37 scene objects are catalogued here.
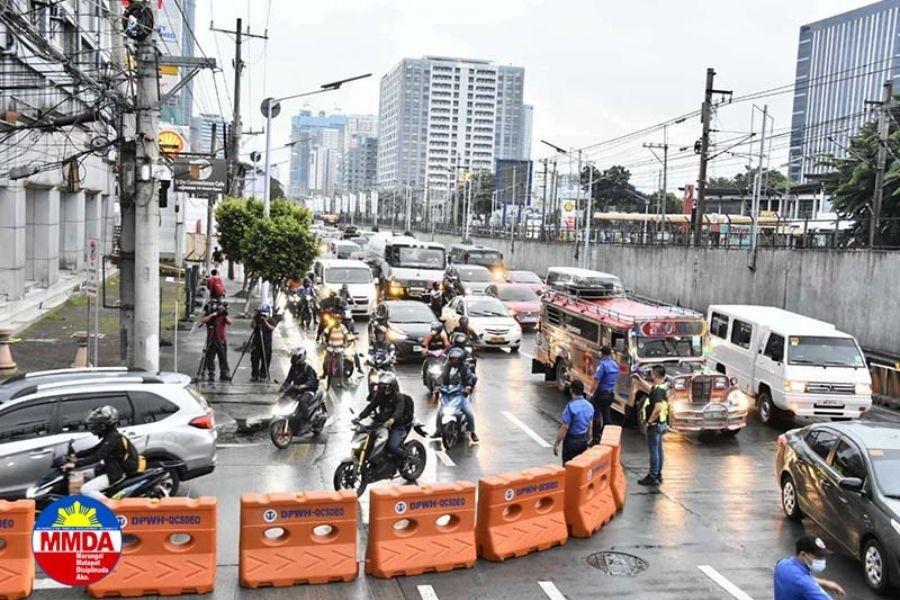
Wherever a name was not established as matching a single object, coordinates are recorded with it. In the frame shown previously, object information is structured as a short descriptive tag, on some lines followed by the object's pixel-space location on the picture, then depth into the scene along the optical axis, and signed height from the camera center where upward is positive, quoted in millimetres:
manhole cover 9625 -3631
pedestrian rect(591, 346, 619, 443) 14727 -2637
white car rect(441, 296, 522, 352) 26188 -2881
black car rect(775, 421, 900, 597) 9211 -2779
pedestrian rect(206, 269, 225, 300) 22578 -1941
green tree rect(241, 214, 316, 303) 24562 -989
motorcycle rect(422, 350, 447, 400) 19156 -3220
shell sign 30969 +2328
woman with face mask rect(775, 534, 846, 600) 6566 -2459
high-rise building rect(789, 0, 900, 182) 173125 +36937
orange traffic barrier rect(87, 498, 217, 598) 8531 -3252
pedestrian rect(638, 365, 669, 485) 12875 -2682
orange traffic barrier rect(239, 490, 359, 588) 8828 -3234
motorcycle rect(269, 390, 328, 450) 14445 -3324
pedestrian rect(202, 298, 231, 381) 18891 -2672
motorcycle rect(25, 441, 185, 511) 8984 -3040
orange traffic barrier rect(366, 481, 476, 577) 9258 -3242
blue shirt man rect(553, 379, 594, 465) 11984 -2637
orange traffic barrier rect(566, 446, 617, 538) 10633 -3200
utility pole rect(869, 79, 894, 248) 27609 +2746
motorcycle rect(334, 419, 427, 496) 11508 -3143
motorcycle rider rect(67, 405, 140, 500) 9281 -2574
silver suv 10312 -2551
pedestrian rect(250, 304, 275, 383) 19812 -2944
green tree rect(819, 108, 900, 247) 33344 +1758
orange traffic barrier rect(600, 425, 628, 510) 11797 -3231
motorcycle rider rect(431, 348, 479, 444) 14977 -2565
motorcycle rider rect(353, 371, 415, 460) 11461 -2441
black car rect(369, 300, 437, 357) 23641 -2816
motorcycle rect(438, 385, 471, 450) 14922 -3204
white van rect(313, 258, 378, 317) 32469 -2402
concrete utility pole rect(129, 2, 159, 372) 15438 -387
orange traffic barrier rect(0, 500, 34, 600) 8297 -3213
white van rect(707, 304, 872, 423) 17281 -2561
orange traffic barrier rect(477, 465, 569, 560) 9844 -3227
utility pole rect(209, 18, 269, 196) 35156 +3493
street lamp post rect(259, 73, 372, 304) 29078 +3361
